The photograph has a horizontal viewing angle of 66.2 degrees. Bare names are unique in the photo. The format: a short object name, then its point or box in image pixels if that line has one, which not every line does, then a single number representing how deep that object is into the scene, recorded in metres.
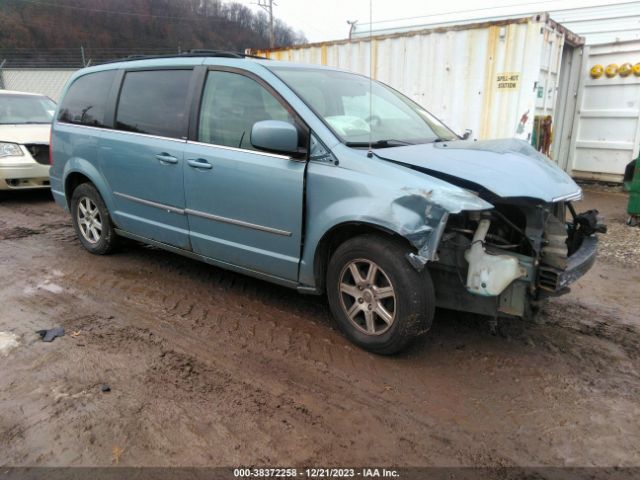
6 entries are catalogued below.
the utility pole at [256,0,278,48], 34.85
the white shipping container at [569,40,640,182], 8.59
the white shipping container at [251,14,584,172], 7.36
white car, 7.36
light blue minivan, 2.90
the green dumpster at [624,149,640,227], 6.51
